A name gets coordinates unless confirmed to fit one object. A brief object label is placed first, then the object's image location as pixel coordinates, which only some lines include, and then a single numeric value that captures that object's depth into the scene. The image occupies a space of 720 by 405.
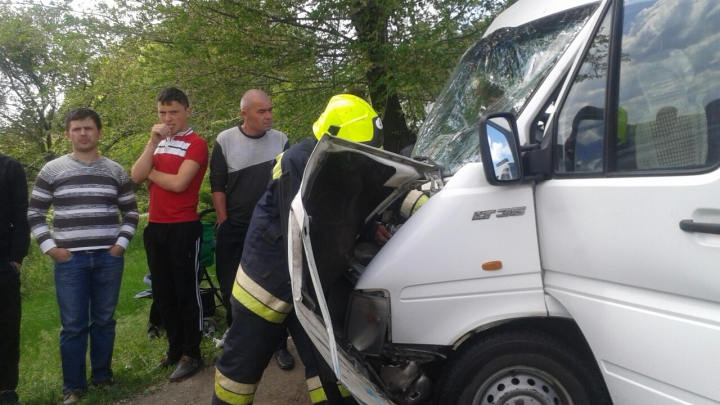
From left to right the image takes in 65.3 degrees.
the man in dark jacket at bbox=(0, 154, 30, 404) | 3.94
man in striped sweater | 3.95
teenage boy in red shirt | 4.20
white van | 2.06
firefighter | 2.80
